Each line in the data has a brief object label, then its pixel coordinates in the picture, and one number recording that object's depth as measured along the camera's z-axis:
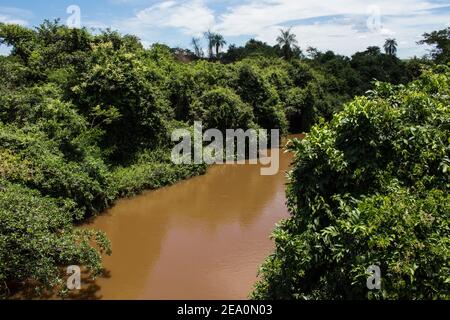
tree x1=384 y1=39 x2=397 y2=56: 45.62
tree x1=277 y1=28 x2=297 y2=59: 35.78
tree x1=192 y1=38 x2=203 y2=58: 45.22
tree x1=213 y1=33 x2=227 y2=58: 43.75
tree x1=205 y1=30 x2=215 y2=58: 43.78
